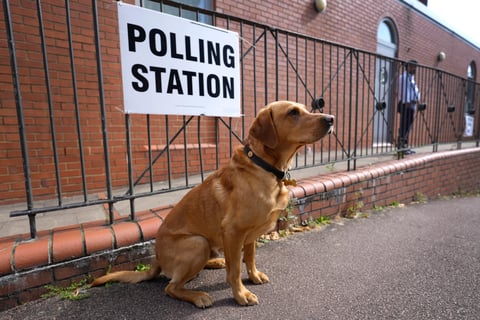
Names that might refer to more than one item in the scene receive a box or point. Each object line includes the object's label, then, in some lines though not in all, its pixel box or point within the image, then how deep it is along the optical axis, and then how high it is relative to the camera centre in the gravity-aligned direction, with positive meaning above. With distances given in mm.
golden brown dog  1731 -510
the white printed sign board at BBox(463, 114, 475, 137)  7303 -29
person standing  5092 +366
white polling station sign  2131 +587
